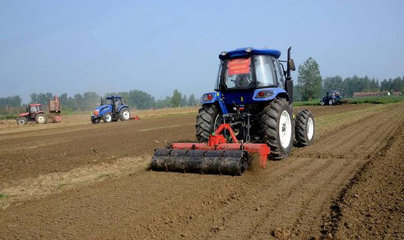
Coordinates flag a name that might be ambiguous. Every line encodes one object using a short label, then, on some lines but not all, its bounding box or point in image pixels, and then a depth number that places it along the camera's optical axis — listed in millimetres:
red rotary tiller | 5383
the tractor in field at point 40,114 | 27516
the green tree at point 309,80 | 78000
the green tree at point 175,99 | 94250
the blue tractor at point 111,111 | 23469
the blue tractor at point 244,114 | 5789
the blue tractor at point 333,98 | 37875
